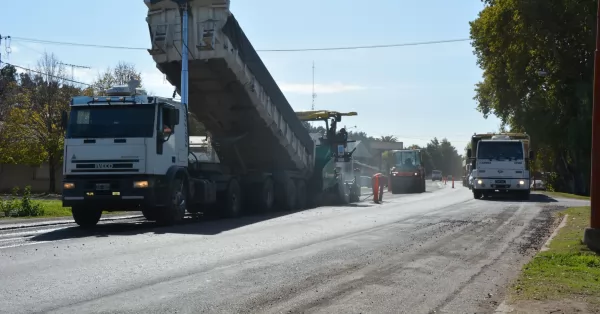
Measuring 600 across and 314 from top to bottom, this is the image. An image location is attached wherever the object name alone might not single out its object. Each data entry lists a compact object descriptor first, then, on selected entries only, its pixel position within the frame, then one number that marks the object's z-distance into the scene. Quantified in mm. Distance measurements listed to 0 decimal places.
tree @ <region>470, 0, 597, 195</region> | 39406
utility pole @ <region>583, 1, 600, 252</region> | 11484
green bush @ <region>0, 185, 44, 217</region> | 21219
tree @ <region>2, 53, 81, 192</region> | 41625
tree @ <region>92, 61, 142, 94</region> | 48875
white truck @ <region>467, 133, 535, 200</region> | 31328
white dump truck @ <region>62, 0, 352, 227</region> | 16094
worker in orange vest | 30453
